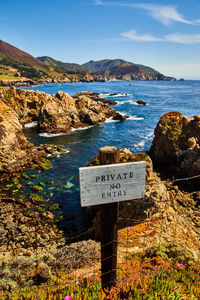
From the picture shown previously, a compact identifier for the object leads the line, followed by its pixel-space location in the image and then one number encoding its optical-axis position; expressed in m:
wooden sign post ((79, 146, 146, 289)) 3.14
